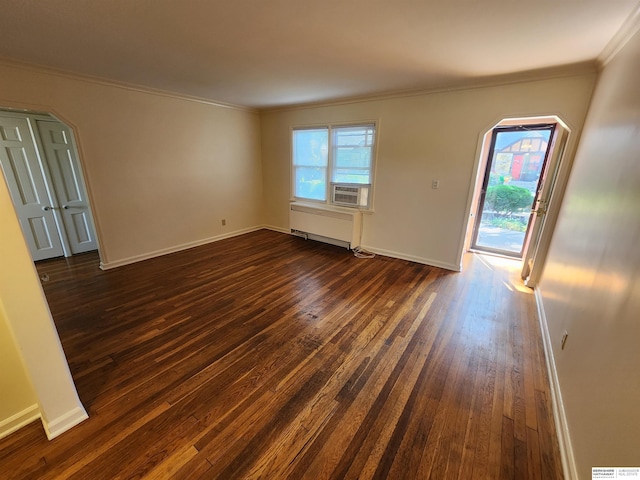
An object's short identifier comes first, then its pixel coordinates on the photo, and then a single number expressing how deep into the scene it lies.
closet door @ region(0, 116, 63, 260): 3.53
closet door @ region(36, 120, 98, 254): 3.86
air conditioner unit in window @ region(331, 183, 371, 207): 4.40
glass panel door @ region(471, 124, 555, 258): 4.02
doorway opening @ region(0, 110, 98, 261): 3.57
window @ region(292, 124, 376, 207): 4.31
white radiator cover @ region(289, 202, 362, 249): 4.46
